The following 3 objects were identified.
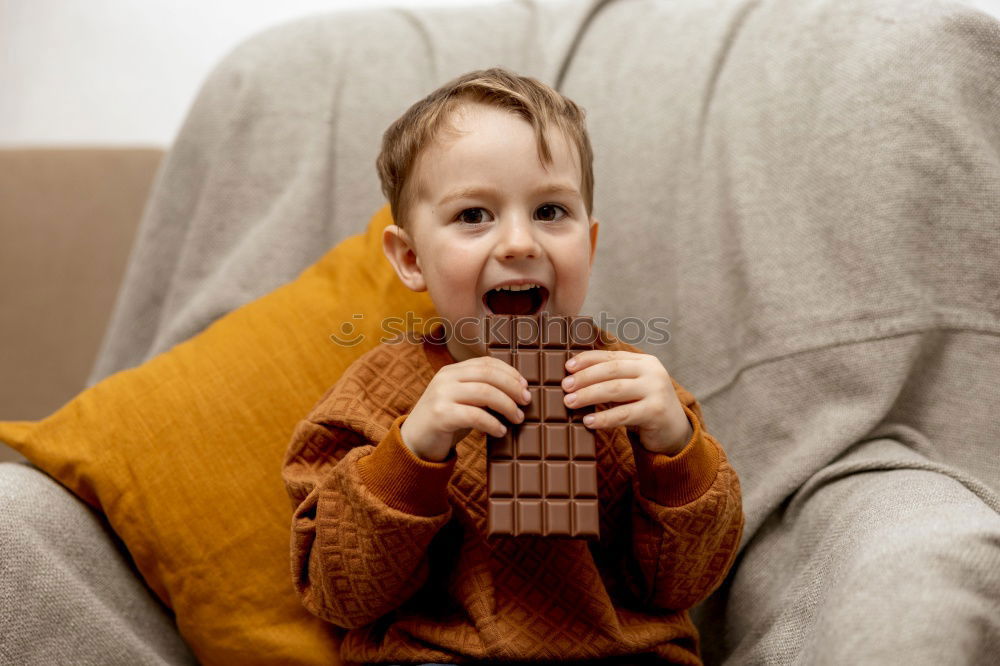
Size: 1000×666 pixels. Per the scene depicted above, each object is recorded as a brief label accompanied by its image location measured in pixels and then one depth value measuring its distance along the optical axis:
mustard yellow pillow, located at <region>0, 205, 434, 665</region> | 1.09
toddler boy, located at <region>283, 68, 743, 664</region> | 0.88
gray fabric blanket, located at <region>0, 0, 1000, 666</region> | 0.95
